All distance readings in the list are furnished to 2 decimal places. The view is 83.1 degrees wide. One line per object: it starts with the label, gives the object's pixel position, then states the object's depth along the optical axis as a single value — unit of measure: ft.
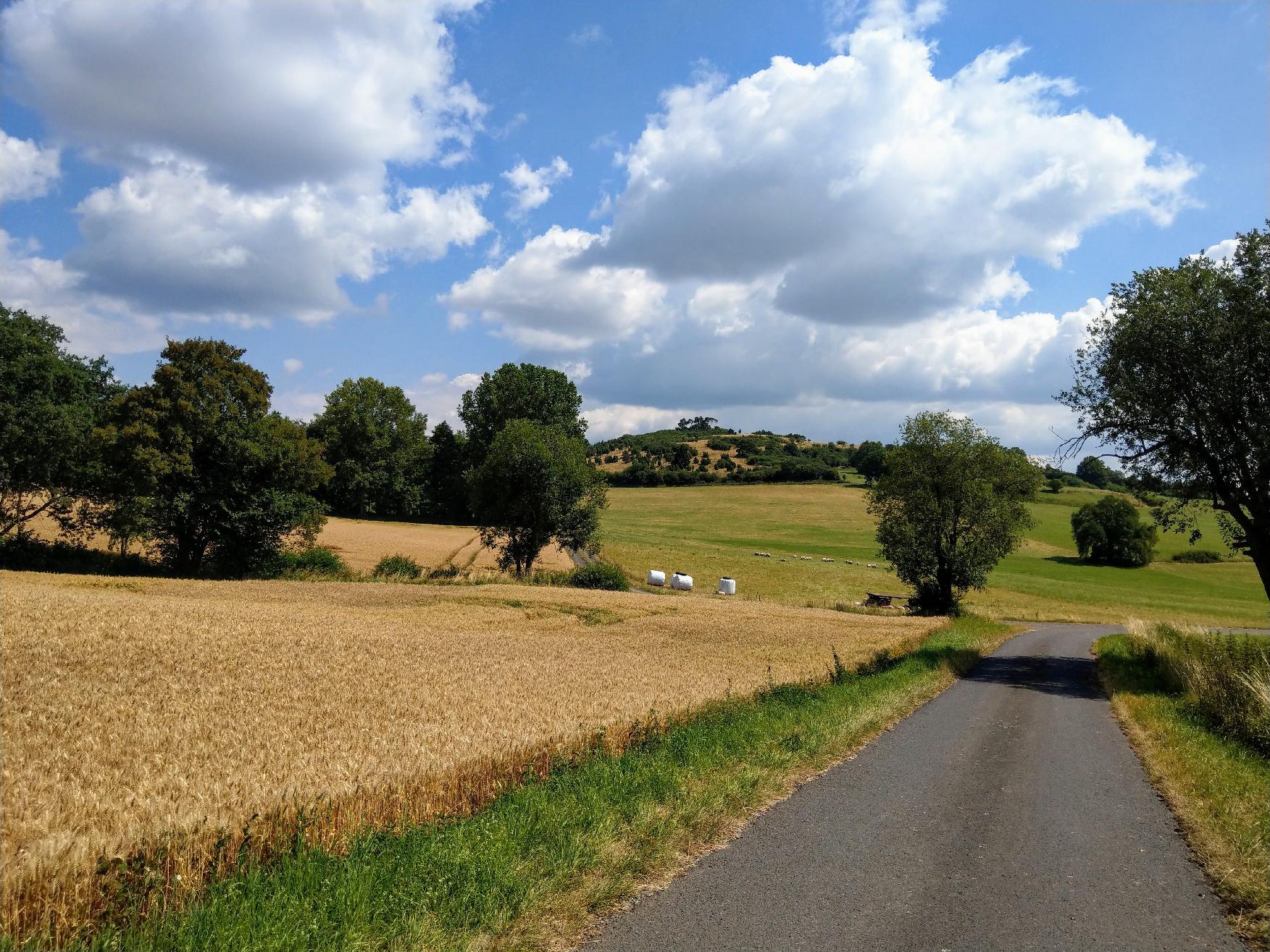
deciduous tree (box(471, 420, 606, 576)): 171.94
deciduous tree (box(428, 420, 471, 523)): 291.58
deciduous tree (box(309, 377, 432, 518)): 266.77
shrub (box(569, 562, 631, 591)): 163.22
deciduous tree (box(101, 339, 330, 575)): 119.75
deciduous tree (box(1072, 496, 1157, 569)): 294.46
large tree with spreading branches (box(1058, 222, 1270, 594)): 68.54
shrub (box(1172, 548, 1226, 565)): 303.48
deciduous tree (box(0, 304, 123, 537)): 111.45
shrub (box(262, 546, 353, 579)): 139.44
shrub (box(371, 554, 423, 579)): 150.71
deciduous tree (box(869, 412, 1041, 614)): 140.97
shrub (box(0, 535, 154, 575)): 118.73
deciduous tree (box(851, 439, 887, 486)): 476.95
